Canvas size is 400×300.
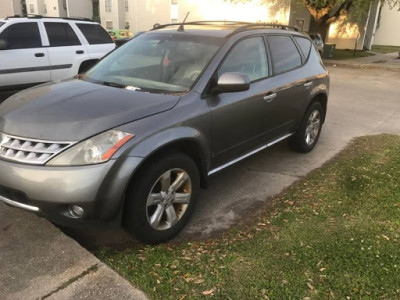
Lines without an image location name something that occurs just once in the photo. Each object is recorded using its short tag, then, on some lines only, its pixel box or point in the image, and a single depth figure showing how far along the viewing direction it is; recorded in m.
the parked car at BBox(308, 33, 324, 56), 18.77
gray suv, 2.68
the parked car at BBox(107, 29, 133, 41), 24.61
